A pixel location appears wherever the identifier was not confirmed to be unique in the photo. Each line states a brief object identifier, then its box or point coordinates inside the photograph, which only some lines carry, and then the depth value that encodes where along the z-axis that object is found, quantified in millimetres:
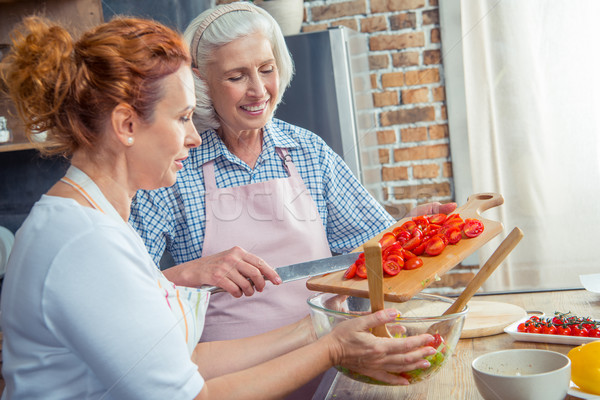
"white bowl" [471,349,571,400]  611
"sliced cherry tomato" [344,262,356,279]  850
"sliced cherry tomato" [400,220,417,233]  1007
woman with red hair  597
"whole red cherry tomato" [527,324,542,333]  837
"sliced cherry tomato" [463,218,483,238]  964
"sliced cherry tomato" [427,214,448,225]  1043
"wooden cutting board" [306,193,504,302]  790
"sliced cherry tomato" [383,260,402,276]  841
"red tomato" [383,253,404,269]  864
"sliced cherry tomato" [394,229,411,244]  966
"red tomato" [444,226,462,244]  943
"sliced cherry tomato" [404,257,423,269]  865
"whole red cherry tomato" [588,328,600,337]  793
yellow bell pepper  638
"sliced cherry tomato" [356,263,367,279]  837
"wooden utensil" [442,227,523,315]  738
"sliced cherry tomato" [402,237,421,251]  927
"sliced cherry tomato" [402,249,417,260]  885
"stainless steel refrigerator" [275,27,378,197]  1804
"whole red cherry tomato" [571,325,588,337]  801
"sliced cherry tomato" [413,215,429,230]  1012
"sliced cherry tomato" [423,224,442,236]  967
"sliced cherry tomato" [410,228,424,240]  953
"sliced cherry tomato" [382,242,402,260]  893
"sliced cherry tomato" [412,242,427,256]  920
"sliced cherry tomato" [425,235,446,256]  907
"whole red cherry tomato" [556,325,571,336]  811
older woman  1122
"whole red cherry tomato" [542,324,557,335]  821
